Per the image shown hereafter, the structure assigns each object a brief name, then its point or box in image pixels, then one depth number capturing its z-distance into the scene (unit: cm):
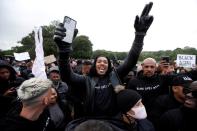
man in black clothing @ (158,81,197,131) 121
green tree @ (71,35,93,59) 2441
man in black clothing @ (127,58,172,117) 167
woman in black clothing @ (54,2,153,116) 136
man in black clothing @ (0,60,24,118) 152
